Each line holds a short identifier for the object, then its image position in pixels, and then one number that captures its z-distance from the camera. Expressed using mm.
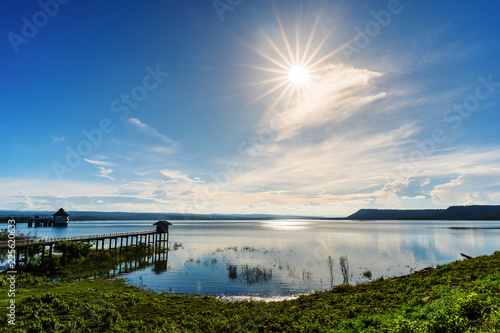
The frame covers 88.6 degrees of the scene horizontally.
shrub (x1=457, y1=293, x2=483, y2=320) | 9820
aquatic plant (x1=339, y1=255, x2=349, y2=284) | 35325
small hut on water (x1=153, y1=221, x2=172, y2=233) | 78312
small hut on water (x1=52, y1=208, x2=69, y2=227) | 152000
